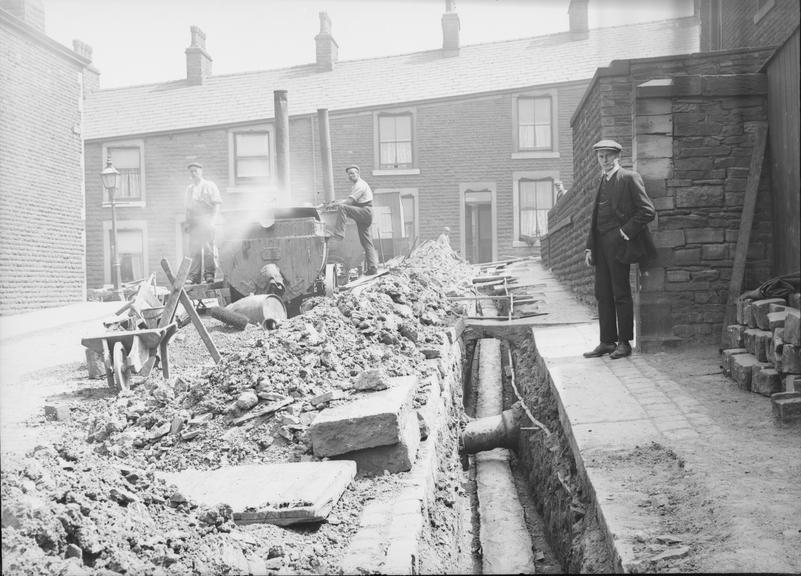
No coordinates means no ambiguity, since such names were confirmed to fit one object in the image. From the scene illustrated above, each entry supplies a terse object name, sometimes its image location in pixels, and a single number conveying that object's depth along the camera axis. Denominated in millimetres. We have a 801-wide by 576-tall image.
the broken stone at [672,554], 2715
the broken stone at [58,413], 6328
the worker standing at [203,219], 11559
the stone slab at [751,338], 5359
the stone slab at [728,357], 5660
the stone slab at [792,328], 4406
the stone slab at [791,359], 4531
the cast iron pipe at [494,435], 6273
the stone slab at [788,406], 4297
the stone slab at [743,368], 5199
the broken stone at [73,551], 2463
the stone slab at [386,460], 4035
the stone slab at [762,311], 5273
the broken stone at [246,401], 4828
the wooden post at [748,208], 6574
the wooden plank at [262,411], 4730
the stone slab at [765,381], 4848
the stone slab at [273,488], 3236
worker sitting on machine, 12758
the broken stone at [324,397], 4746
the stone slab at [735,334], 5832
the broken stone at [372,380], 4723
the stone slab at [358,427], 3951
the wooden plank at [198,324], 8017
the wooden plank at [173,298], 7867
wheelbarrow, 7258
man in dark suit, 6391
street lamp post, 14312
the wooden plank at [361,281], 11691
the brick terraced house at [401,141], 19625
